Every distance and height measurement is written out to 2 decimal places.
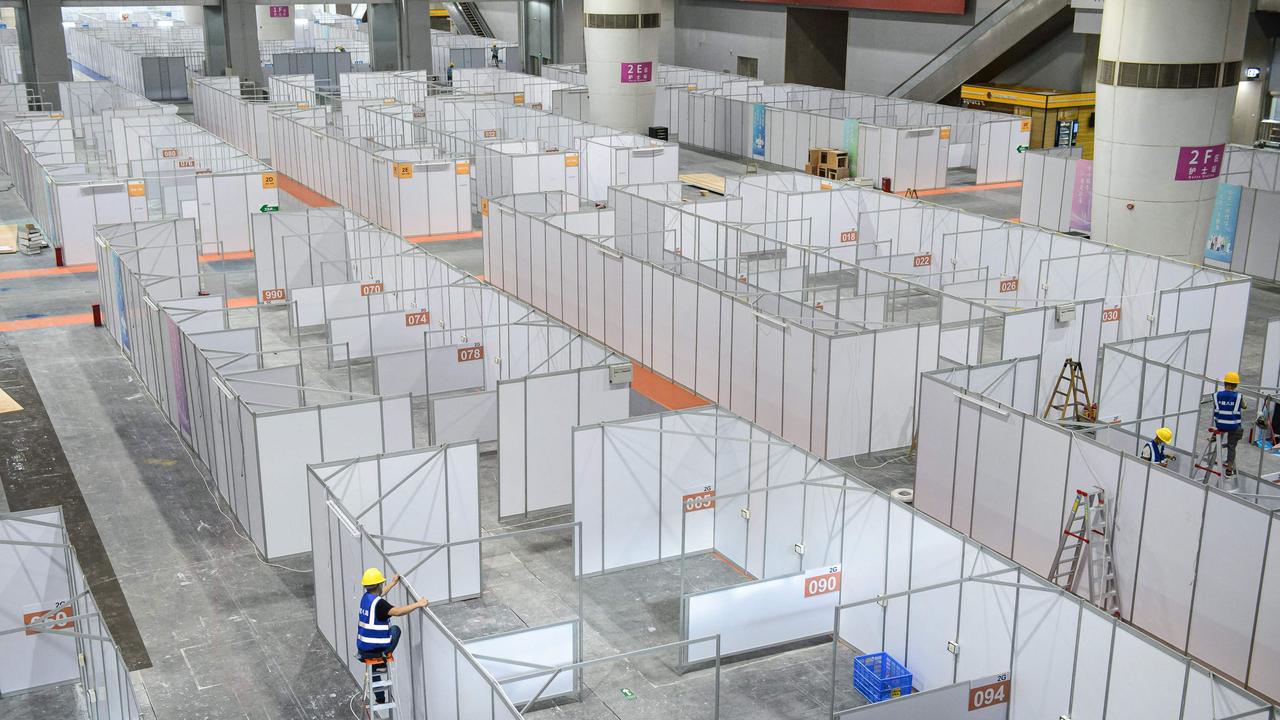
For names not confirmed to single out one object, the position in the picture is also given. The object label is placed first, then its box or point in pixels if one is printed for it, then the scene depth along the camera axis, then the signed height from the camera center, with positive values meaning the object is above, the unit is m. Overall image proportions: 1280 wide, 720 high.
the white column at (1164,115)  28.75 -2.10
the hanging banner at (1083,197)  37.00 -4.97
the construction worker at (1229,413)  20.41 -6.10
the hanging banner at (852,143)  44.81 -4.21
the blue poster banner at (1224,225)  33.78 -5.29
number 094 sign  14.35 -7.40
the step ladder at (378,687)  13.99 -7.23
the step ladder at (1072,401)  21.50 -6.45
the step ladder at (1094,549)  17.00 -6.90
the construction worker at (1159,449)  17.89 -5.91
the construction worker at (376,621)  13.52 -6.26
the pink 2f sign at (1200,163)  29.64 -3.20
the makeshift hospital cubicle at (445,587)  13.78 -7.04
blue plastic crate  15.39 -7.80
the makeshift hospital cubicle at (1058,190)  37.16 -4.88
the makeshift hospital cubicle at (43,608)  14.94 -6.88
